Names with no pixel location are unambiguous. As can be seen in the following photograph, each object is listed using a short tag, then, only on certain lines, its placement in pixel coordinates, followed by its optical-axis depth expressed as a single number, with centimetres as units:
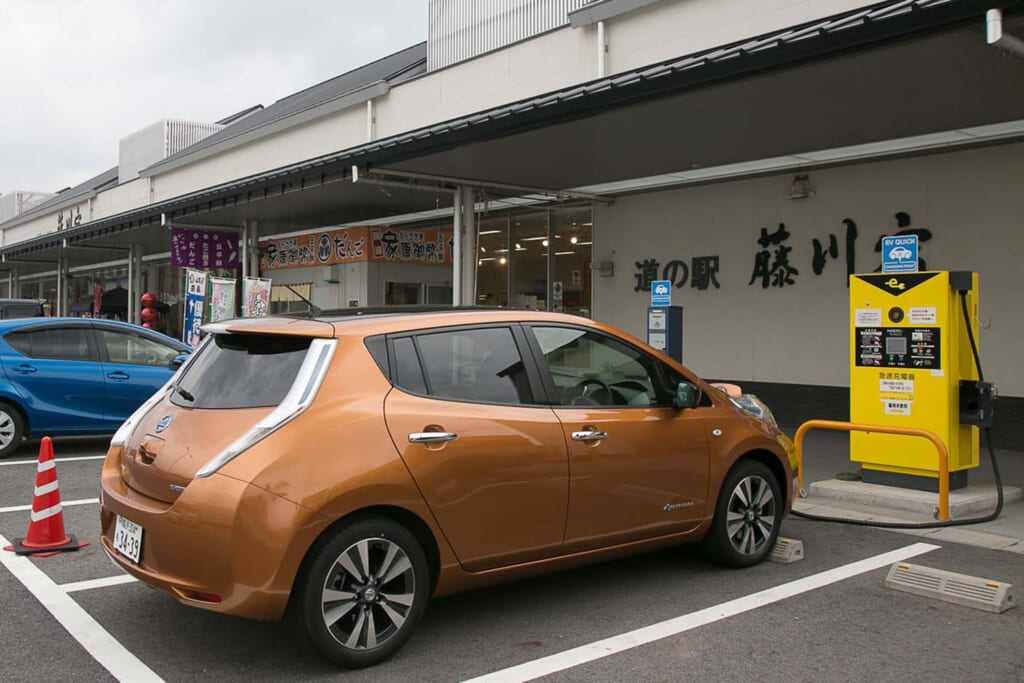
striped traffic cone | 564
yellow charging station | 713
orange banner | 1597
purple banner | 1850
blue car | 925
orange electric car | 368
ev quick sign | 745
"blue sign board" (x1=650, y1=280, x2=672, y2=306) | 992
